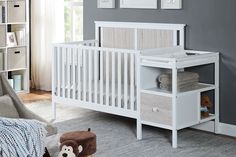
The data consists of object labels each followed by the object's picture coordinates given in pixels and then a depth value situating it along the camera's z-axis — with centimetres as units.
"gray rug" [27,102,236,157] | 398
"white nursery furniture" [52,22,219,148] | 419
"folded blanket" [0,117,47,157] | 316
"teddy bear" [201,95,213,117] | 452
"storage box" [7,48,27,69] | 623
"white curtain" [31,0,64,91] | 639
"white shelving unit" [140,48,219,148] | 411
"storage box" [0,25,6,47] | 603
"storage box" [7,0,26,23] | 616
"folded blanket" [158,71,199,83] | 420
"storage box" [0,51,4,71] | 609
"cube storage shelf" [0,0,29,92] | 607
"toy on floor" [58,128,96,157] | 338
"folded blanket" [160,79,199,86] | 417
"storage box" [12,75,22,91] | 632
